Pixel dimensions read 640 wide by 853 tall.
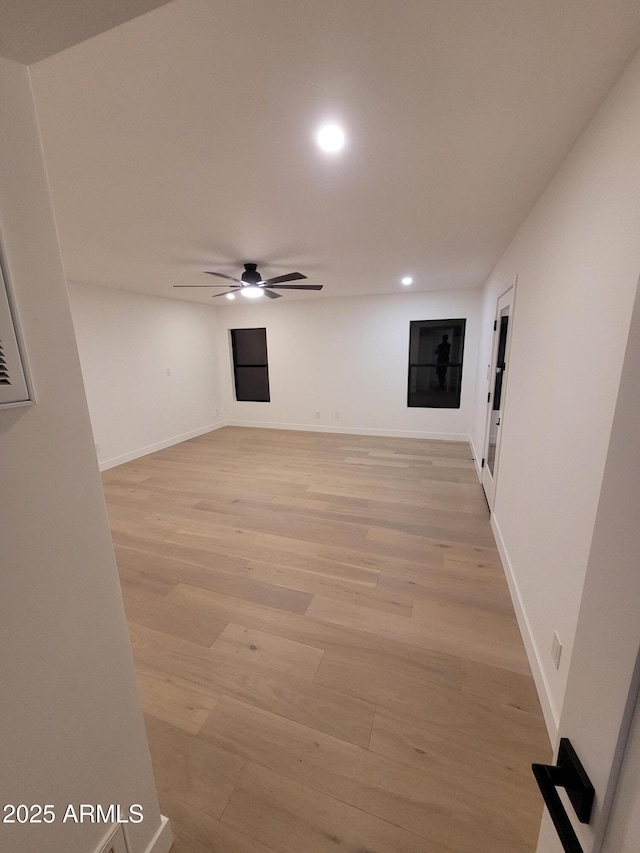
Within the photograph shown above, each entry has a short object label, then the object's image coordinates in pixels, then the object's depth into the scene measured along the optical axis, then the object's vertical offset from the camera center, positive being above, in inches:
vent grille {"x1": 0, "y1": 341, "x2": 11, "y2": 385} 23.7 -0.5
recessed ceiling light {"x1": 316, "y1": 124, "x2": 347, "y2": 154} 54.7 +38.4
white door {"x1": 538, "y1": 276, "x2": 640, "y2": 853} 17.1 -16.2
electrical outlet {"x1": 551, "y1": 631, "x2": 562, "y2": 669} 53.9 -49.3
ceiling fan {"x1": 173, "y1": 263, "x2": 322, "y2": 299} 135.0 +33.0
